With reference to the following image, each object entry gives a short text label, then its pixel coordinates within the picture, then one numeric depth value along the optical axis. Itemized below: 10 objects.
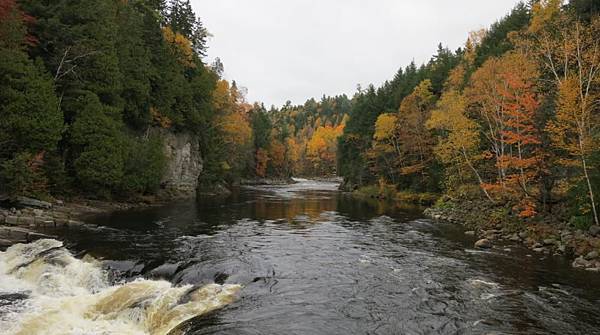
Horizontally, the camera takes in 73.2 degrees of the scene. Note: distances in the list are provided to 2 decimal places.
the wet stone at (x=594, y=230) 19.34
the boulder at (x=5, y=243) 18.12
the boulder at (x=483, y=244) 21.38
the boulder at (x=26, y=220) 22.11
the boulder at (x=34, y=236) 19.34
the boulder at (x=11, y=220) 21.22
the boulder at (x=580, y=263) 17.20
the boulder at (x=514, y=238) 22.93
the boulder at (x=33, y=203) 24.30
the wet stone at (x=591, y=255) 17.66
